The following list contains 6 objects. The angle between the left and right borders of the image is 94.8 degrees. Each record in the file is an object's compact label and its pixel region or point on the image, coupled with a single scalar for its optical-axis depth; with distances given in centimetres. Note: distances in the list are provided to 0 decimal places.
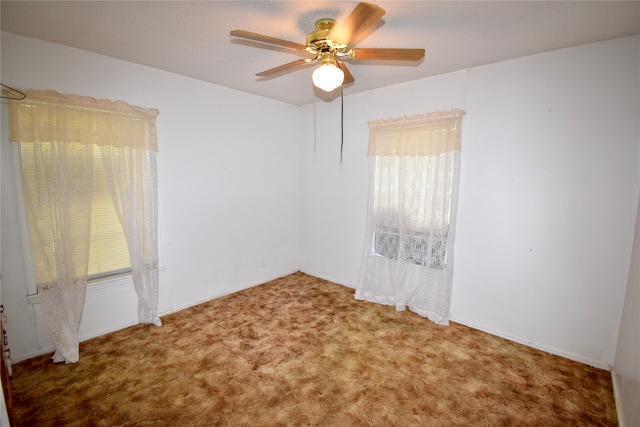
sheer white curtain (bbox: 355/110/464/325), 302
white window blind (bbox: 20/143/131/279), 263
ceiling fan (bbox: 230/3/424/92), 167
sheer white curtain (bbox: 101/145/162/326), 266
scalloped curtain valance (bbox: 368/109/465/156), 296
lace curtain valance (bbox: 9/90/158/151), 223
